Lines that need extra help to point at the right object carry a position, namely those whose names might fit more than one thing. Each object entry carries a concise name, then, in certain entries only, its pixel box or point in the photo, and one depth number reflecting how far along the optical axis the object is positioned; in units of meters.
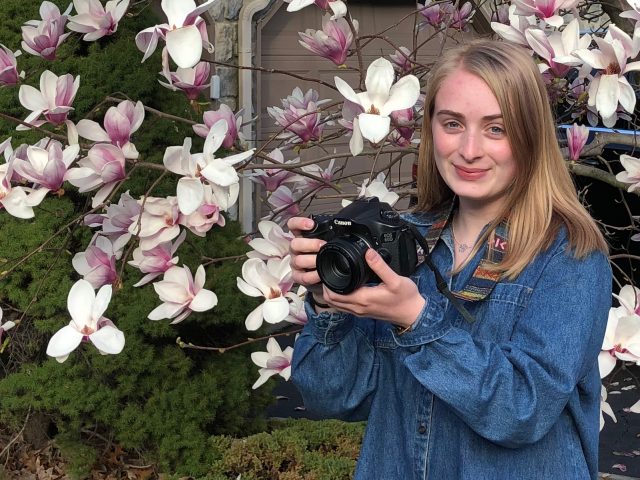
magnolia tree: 1.87
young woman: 1.46
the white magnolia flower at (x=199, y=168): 1.88
